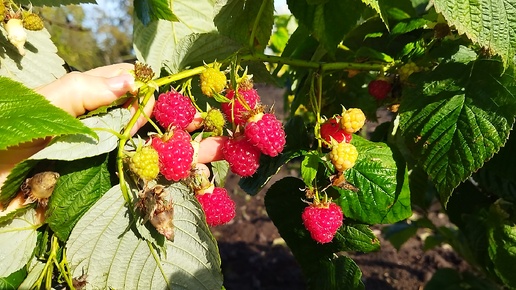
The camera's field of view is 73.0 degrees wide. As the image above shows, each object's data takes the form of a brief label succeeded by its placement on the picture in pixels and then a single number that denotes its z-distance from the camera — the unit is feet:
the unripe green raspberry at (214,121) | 0.60
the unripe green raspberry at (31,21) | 0.64
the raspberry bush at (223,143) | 0.54
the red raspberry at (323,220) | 0.60
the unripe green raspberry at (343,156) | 0.59
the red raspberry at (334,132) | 0.62
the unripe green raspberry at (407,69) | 0.71
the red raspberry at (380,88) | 0.76
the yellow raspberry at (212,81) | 0.58
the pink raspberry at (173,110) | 0.55
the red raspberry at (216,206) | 0.59
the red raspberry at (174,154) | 0.52
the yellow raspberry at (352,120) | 0.60
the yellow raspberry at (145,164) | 0.50
